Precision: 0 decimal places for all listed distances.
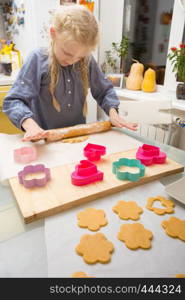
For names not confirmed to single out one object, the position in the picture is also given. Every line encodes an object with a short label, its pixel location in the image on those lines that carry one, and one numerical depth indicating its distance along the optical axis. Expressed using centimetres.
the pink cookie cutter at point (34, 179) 60
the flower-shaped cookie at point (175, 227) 49
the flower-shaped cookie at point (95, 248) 43
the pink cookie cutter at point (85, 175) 62
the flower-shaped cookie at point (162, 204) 56
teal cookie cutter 65
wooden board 53
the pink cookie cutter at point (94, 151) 76
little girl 81
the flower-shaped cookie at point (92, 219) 50
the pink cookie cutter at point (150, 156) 75
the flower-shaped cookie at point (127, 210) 53
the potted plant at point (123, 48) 205
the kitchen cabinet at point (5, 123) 196
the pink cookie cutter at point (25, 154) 74
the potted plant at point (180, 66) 149
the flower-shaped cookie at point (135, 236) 46
